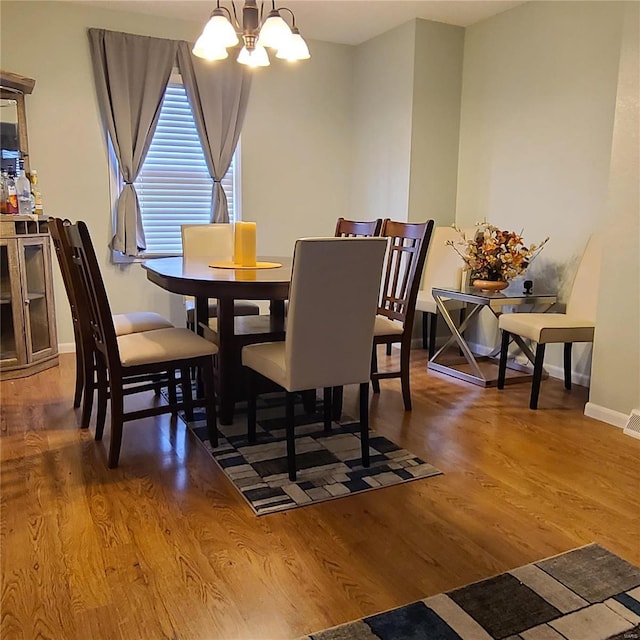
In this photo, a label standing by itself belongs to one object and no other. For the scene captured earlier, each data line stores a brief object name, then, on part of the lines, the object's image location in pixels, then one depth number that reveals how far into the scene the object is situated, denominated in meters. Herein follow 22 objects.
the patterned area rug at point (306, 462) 2.34
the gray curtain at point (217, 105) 4.61
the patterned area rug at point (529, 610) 1.58
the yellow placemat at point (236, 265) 3.15
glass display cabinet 3.82
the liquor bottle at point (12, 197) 3.91
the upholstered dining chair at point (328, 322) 2.26
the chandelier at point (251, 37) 2.78
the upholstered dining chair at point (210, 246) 3.84
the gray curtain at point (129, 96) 4.36
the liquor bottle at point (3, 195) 3.88
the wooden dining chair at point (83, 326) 2.75
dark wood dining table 2.62
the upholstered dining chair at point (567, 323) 3.37
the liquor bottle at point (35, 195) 4.15
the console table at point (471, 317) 3.78
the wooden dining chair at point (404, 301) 3.22
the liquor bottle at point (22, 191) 4.01
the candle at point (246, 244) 3.20
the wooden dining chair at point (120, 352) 2.47
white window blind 4.70
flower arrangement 3.79
